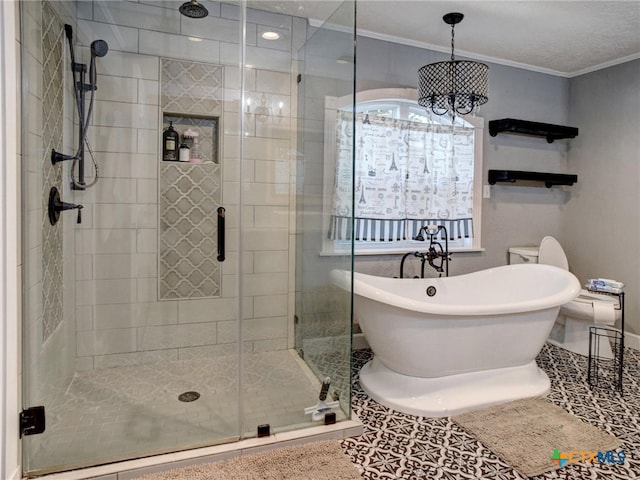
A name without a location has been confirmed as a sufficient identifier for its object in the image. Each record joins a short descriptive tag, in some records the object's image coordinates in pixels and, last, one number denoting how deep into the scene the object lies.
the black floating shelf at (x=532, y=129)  3.75
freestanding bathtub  2.41
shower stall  2.16
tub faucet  3.23
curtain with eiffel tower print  3.43
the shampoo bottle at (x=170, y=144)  2.78
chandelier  3.00
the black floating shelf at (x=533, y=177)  3.81
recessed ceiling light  2.88
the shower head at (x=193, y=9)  2.75
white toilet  3.10
